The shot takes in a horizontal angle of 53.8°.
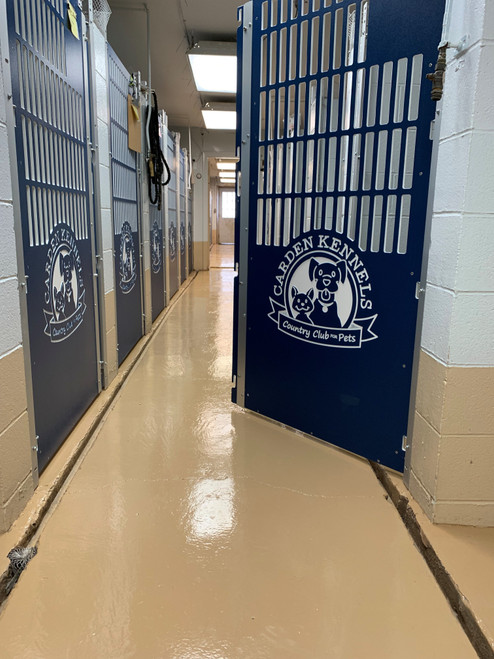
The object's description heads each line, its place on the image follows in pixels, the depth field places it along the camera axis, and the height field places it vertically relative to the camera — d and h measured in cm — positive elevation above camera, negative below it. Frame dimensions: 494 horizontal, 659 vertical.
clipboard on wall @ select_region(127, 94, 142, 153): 386 +80
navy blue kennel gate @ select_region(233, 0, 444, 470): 197 +10
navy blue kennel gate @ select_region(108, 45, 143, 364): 345 +7
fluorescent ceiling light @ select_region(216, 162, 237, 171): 1216 +157
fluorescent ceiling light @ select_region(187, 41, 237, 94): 508 +177
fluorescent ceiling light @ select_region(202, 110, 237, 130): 761 +176
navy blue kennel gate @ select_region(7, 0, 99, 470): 197 +7
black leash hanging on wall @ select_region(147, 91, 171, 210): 439 +65
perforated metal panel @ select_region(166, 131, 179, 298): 602 +8
